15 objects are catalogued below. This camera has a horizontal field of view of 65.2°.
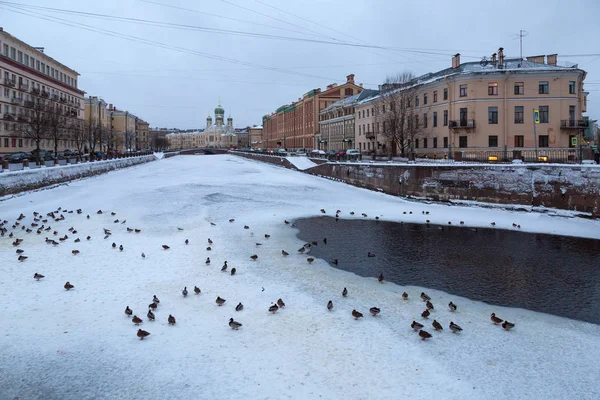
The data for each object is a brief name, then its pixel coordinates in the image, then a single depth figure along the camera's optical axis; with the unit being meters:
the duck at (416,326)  8.43
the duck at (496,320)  8.86
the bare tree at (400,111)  49.69
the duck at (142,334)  7.90
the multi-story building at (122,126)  116.12
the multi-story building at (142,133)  158.94
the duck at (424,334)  8.02
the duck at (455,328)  8.40
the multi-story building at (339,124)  77.84
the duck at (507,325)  8.64
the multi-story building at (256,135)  195.54
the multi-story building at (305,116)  99.88
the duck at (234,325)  8.38
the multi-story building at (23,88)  60.50
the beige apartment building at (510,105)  44.56
